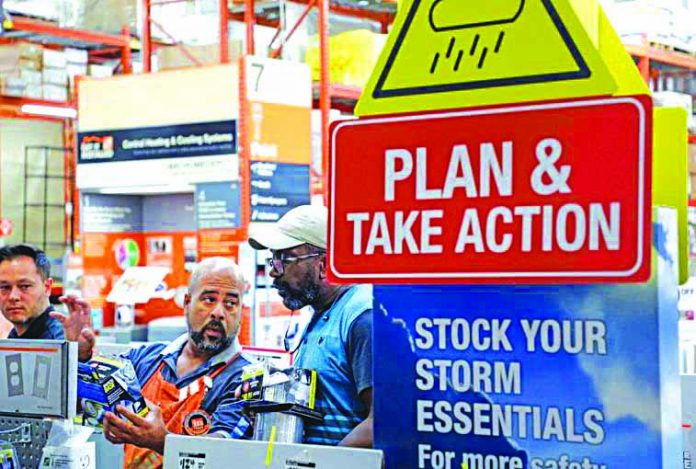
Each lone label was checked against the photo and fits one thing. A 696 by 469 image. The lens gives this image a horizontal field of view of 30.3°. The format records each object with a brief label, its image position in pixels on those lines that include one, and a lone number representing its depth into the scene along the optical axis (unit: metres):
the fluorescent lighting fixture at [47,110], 12.81
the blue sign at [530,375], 1.88
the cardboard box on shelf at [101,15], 12.27
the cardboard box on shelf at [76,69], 13.23
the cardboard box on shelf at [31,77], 12.73
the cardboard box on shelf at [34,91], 12.83
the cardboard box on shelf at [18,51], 12.52
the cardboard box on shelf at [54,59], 13.01
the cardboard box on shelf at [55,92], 12.97
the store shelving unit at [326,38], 11.09
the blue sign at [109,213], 10.97
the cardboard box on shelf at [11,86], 12.56
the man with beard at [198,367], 3.54
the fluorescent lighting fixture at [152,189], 10.45
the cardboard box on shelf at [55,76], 13.02
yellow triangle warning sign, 1.96
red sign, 1.86
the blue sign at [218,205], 9.80
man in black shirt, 4.72
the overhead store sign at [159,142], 9.85
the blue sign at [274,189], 9.88
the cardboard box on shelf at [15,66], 12.56
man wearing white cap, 3.42
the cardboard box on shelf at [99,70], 14.03
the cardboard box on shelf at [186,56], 12.01
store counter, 2.04
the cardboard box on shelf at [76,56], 13.17
